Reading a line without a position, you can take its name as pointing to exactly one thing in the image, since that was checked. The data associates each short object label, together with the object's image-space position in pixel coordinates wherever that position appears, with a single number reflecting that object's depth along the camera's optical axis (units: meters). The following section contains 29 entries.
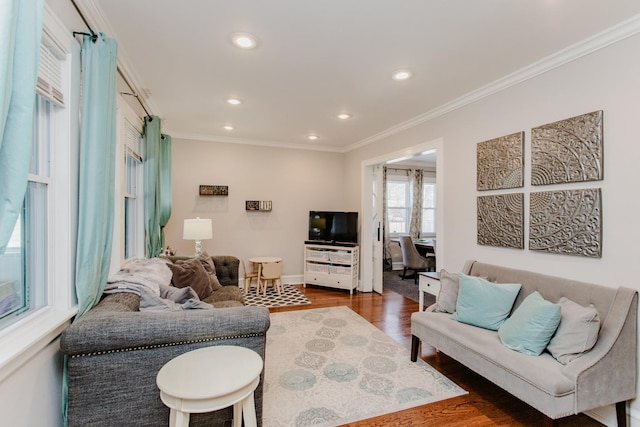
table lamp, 3.87
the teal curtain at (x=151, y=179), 3.31
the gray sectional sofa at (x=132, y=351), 1.47
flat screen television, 5.30
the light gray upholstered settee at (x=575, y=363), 1.71
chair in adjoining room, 5.88
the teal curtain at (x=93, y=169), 1.67
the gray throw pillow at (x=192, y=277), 2.89
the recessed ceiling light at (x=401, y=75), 2.67
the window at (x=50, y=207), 1.45
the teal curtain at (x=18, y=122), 0.95
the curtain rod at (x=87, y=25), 1.70
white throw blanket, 2.04
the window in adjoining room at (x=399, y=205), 7.50
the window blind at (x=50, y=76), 1.42
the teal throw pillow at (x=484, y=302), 2.36
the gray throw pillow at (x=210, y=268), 3.31
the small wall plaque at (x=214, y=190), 5.03
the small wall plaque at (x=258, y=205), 5.30
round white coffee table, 1.26
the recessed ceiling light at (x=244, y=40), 2.13
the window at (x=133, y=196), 3.03
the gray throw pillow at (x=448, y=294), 2.73
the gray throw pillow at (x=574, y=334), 1.82
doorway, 5.22
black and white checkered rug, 4.41
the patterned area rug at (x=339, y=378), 2.08
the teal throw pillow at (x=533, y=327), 1.95
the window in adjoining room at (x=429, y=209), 7.68
